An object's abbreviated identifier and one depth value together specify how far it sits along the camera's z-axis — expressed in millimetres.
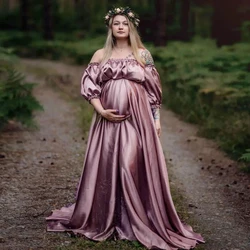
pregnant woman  5012
